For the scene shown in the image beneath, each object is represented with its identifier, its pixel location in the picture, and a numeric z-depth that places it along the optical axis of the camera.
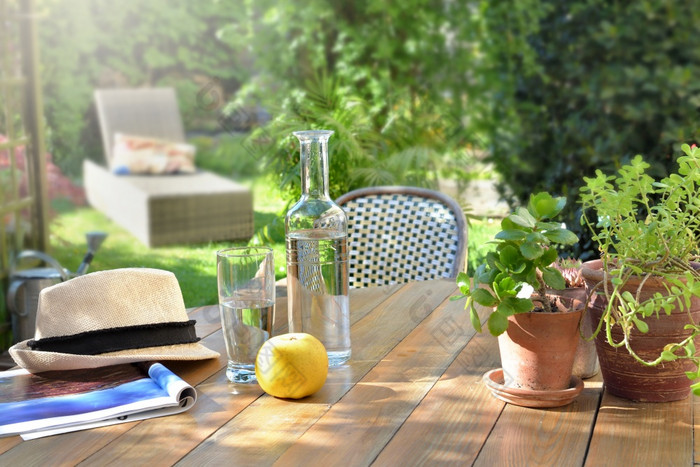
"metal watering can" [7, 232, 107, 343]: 3.12
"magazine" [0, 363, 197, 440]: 1.06
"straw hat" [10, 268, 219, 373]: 1.22
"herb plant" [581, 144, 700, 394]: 1.04
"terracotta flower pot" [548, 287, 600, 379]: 1.11
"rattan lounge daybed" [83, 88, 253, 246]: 4.71
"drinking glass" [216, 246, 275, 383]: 1.18
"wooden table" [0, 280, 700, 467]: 0.96
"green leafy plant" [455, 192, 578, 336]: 1.04
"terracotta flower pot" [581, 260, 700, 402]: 1.06
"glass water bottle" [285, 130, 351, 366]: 1.25
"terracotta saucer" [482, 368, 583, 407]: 1.09
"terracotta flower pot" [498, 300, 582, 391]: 1.07
